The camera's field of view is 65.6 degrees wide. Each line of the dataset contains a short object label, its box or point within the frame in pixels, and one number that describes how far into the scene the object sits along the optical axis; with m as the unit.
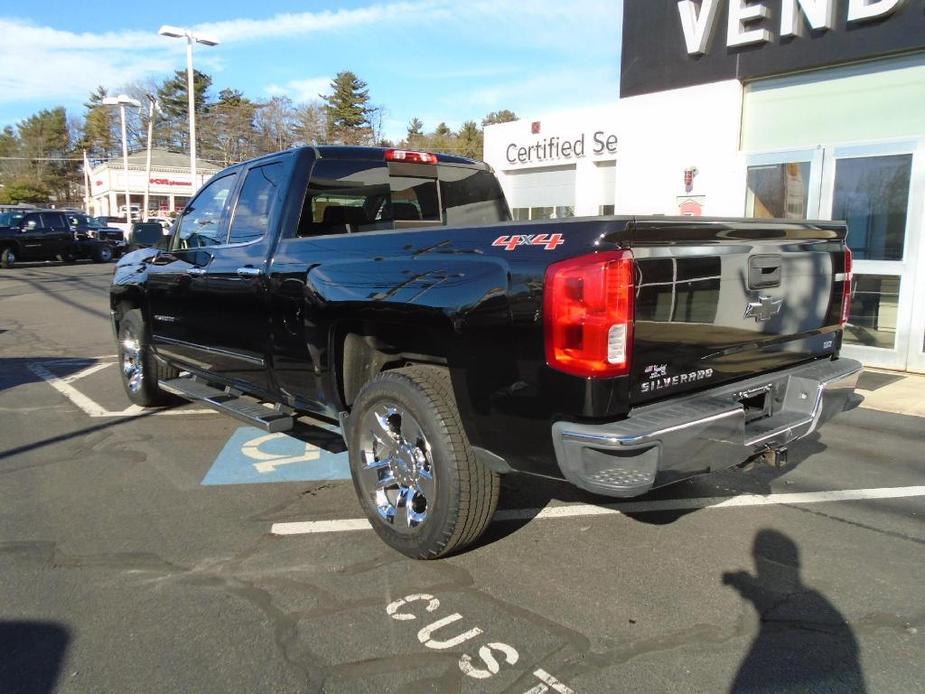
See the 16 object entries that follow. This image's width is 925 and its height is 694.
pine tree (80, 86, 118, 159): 81.62
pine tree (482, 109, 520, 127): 71.45
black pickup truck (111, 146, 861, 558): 2.75
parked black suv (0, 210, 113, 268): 24.56
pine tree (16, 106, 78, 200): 84.31
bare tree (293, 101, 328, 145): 53.69
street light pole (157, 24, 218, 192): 21.72
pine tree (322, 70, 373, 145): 54.84
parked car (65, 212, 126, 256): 27.33
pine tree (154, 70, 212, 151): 73.06
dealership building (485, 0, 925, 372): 8.26
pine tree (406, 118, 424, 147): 74.89
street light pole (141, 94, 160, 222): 34.71
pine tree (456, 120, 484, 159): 63.75
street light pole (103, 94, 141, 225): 31.67
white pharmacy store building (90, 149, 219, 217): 57.69
